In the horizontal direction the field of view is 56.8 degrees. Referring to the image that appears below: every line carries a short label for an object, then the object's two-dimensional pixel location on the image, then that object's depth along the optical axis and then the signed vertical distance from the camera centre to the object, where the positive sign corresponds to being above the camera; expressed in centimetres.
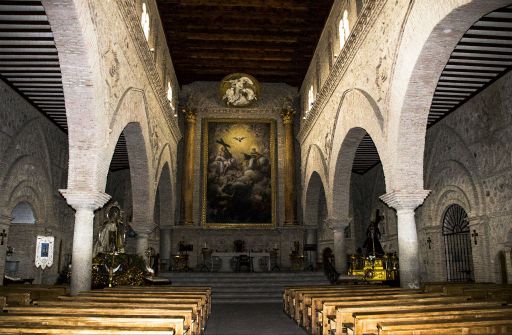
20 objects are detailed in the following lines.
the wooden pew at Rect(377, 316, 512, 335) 457 -67
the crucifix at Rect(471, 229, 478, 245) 1477 +68
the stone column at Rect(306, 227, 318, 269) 2366 +87
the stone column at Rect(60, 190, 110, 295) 977 +43
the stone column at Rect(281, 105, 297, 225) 2388 +454
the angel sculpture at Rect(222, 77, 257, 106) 2448 +845
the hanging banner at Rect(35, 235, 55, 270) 1656 +29
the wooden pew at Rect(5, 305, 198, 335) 553 -63
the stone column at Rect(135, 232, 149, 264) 1744 +54
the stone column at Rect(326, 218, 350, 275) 1725 +54
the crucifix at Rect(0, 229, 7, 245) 1404 +74
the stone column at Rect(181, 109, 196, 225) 2375 +438
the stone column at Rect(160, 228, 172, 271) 2302 +61
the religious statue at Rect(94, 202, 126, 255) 1402 +74
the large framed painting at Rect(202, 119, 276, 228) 2397 +432
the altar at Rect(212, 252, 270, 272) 2164 -8
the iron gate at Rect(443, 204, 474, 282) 1709 +39
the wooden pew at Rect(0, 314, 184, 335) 483 -64
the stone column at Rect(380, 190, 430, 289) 1050 +49
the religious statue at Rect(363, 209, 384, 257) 1667 +65
